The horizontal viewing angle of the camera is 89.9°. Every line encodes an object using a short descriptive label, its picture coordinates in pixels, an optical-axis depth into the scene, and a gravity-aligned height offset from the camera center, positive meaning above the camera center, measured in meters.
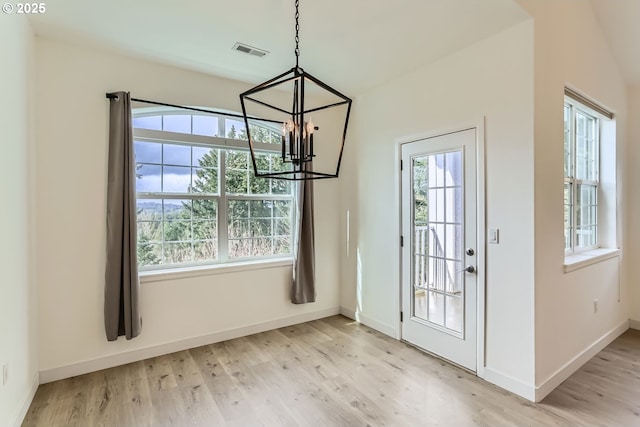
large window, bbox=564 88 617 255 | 3.30 +0.32
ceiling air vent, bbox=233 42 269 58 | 2.81 +1.48
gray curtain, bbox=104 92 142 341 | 2.78 -0.16
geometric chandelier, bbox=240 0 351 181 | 3.77 +1.19
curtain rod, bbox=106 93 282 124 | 2.83 +1.08
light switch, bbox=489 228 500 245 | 2.58 -0.19
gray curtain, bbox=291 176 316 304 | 3.86 -0.45
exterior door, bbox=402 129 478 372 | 2.78 -0.31
